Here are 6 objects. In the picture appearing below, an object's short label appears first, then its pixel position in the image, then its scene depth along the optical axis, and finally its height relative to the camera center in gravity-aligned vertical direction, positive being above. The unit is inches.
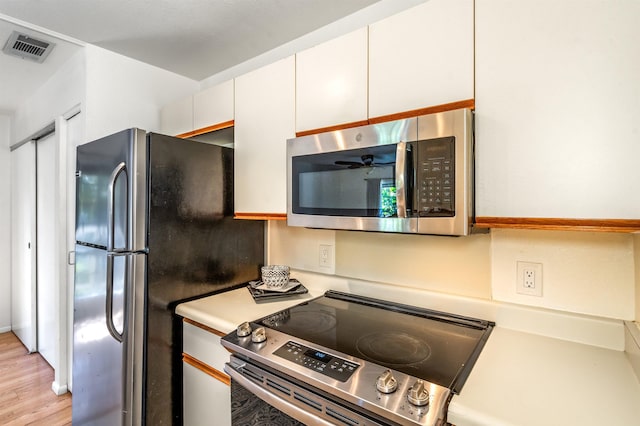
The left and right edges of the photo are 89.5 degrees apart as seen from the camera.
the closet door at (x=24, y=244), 117.3 -13.1
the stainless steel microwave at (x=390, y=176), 39.1 +4.9
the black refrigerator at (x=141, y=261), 53.4 -9.1
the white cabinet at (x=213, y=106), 68.7 +23.3
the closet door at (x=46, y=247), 103.0 -12.3
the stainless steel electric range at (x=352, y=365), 31.6 -17.6
